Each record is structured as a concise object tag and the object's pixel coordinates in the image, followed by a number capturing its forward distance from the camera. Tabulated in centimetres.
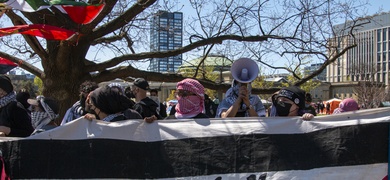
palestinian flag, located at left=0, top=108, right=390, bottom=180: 316
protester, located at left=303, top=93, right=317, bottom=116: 845
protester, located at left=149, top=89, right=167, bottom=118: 672
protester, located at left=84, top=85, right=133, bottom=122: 326
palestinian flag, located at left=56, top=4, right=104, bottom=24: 542
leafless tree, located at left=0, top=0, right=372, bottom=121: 723
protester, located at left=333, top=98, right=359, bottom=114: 597
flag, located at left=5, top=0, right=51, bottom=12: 477
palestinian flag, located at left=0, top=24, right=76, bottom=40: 589
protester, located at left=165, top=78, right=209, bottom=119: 376
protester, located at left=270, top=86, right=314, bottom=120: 371
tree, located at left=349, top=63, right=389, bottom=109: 3862
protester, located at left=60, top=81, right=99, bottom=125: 427
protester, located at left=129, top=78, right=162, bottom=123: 470
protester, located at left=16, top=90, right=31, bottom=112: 475
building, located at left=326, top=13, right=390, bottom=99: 6614
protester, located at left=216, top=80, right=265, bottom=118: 387
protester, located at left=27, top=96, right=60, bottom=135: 409
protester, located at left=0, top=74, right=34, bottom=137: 405
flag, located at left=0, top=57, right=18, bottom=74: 876
